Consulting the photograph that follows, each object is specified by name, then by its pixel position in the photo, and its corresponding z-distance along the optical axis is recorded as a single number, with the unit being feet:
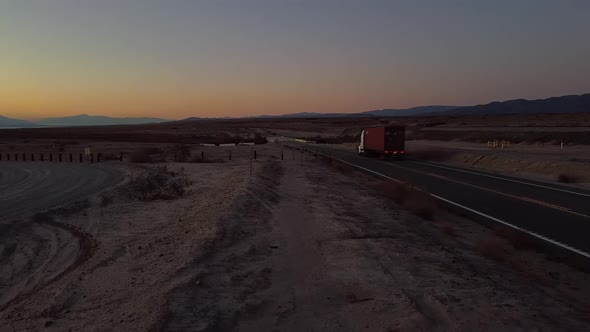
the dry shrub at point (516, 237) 36.60
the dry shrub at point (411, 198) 51.01
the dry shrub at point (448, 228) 41.65
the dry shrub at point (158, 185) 65.21
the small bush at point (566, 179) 83.87
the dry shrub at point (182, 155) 137.28
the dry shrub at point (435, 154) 146.41
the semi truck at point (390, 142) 141.08
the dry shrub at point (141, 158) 132.87
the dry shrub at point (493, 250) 32.81
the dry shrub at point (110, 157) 147.60
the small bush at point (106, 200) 60.19
